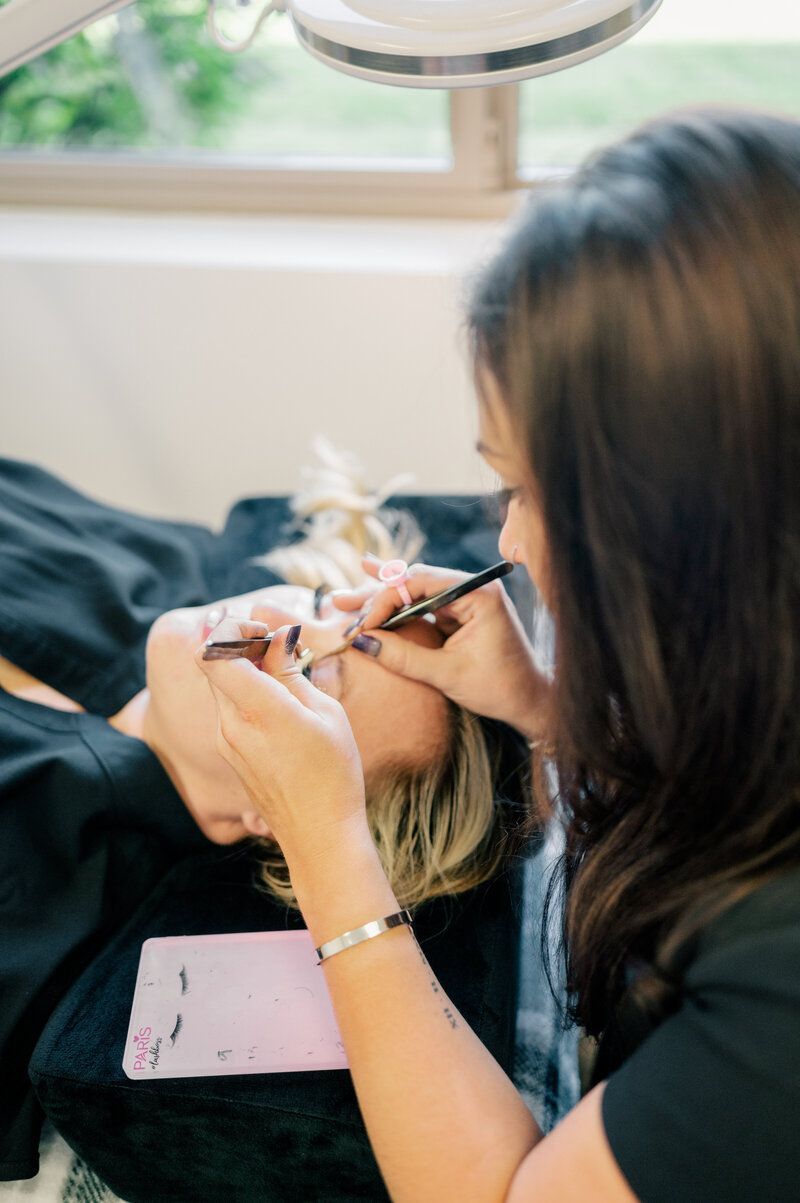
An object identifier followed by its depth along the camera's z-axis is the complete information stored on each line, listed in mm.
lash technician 562
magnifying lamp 690
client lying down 1027
